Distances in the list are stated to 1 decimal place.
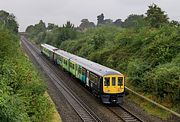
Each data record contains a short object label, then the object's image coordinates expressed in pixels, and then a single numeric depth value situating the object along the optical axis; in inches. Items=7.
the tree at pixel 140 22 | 2002.0
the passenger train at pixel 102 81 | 1043.3
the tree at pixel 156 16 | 1881.2
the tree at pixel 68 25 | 3523.1
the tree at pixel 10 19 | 3628.0
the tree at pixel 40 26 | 6669.3
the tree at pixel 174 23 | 1761.1
